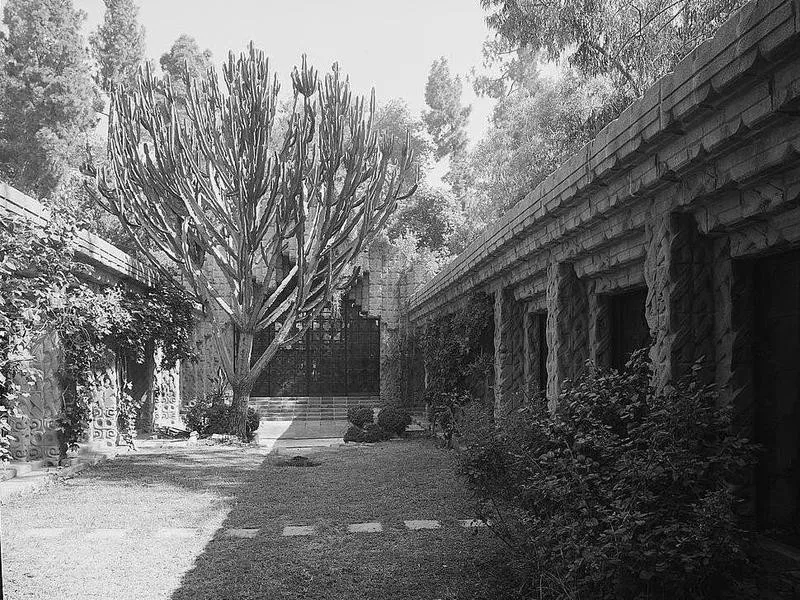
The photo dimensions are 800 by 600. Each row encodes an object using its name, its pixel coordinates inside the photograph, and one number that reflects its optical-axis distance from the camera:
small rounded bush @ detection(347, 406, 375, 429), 16.39
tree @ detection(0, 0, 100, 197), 25.64
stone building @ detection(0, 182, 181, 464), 10.09
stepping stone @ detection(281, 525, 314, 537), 6.70
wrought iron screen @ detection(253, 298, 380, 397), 23.28
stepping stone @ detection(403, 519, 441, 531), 6.81
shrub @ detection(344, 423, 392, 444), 14.95
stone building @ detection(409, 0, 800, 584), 3.49
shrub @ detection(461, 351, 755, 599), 3.32
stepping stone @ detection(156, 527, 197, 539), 6.61
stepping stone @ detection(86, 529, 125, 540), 6.54
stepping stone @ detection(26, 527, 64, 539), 6.59
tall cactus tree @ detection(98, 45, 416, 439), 14.51
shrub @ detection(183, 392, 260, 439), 15.33
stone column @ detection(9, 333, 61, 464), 10.16
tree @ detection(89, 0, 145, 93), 29.05
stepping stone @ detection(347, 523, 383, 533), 6.77
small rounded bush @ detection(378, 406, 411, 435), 15.23
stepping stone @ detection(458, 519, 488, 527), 6.70
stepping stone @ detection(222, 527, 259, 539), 6.64
